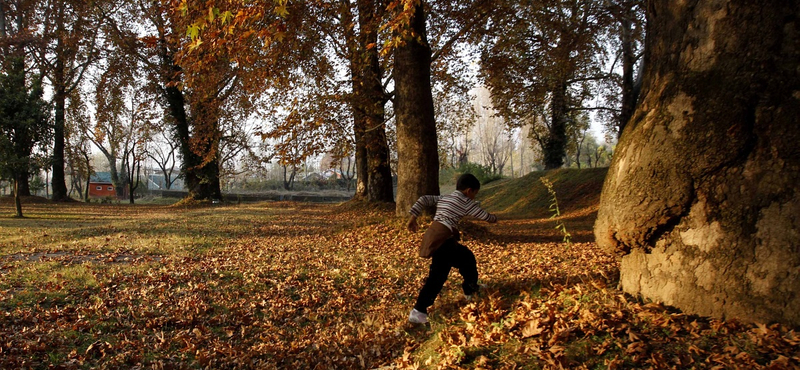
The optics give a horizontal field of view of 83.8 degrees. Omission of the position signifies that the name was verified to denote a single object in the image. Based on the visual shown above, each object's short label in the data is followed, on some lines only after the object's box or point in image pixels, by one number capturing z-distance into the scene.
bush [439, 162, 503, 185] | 34.07
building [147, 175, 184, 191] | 84.41
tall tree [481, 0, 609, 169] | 13.97
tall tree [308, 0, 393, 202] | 12.25
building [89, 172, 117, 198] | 58.78
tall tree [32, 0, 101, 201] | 25.92
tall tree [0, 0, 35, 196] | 21.67
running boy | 4.38
